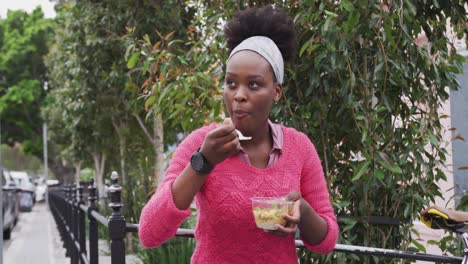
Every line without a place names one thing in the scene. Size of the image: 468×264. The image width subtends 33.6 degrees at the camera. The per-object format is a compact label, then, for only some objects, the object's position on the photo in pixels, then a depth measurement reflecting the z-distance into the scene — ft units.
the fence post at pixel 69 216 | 34.08
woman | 7.00
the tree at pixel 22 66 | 149.89
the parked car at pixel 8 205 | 53.11
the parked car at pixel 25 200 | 97.37
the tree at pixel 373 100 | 13.44
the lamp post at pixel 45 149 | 140.19
